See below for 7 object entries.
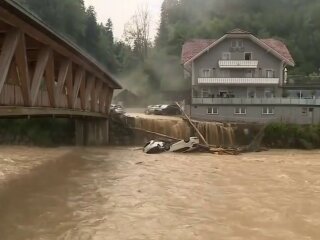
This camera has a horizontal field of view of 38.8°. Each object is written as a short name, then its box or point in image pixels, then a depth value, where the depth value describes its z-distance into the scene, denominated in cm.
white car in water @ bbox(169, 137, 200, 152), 3553
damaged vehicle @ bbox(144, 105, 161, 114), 5245
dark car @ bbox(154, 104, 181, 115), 5138
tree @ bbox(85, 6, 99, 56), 8900
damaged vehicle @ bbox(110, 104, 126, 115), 4211
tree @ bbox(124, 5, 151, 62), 9881
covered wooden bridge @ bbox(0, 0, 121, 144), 1591
